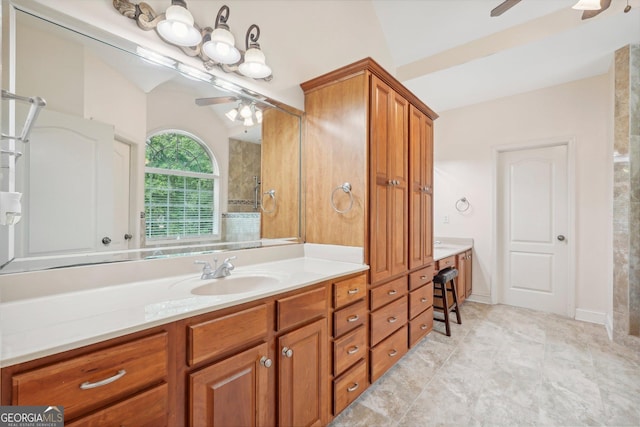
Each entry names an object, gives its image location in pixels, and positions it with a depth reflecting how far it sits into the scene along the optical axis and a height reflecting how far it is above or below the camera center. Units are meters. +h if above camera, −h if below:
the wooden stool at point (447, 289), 2.69 -0.77
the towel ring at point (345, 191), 1.82 +0.14
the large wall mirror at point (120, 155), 1.05 +0.29
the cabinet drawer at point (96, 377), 0.67 -0.44
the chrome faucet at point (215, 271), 1.40 -0.29
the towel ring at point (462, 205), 3.83 +0.14
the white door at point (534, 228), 3.30 -0.16
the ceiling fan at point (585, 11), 1.68 +1.37
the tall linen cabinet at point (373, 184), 1.79 +0.21
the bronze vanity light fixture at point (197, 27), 1.25 +0.92
